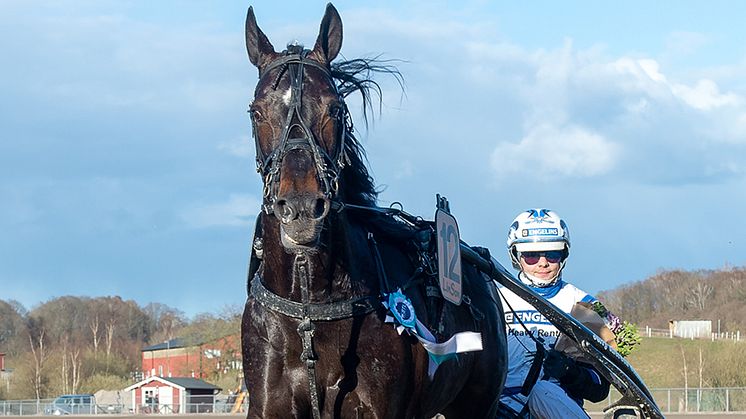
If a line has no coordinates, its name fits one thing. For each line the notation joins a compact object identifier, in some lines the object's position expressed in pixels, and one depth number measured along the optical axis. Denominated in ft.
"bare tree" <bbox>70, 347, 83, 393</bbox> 238.85
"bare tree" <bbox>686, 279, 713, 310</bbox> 325.21
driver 22.58
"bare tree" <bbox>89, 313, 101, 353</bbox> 299.50
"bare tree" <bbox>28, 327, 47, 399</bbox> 227.42
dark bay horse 14.47
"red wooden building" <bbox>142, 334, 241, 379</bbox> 219.82
